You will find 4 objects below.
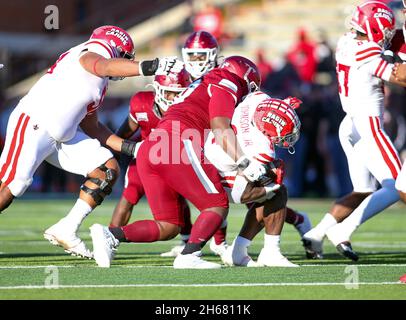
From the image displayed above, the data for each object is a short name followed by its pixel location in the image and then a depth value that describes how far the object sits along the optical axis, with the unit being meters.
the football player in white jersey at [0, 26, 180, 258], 14.83
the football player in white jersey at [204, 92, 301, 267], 13.73
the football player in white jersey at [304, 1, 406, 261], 15.69
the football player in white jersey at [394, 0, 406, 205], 13.55
